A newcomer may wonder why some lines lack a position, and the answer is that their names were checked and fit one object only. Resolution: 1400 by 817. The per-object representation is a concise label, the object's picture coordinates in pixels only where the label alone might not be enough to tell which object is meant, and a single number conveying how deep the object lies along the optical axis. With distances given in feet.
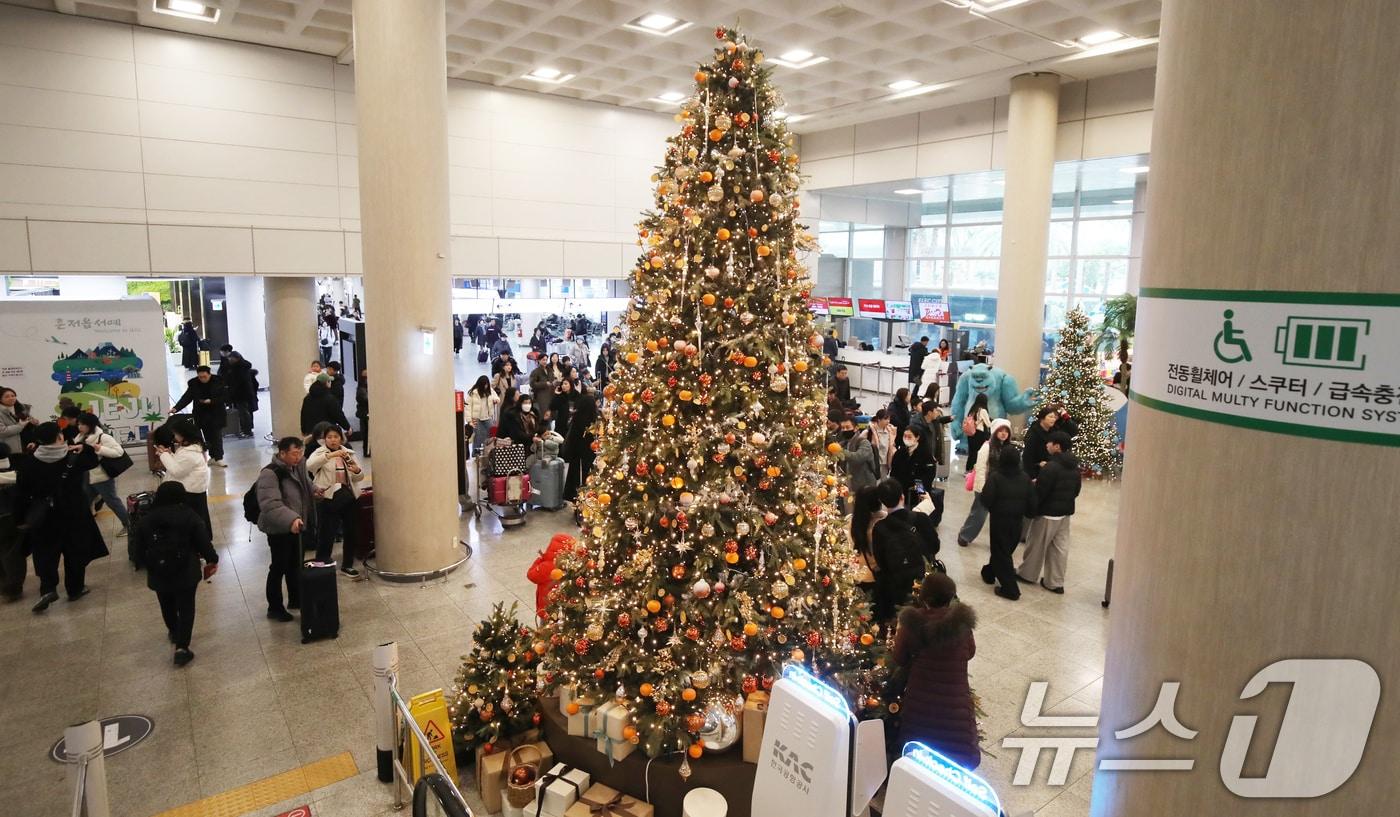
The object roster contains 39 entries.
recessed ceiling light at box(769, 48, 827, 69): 38.75
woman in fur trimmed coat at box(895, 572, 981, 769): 13.10
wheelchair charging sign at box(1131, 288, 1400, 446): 5.62
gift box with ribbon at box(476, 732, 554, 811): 14.67
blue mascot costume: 39.04
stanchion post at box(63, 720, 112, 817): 11.59
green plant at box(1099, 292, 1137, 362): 43.47
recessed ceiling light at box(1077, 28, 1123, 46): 35.17
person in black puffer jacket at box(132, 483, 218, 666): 18.93
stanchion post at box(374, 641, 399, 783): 14.84
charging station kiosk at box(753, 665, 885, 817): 8.51
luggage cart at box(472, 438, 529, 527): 32.01
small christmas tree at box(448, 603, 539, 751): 15.66
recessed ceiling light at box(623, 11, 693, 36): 34.42
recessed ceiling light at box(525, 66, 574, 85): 41.64
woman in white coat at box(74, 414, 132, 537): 25.29
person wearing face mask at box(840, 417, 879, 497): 28.22
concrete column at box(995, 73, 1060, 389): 41.93
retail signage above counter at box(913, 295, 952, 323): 63.82
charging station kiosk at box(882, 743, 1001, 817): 6.84
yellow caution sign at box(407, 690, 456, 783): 15.01
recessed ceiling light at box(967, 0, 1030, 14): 31.86
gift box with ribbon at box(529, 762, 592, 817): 13.55
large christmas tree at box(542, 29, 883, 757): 14.32
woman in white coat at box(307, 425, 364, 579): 25.03
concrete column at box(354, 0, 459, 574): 24.43
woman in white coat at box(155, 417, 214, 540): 22.20
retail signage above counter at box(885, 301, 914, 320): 67.26
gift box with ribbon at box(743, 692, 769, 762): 13.80
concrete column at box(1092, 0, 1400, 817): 5.69
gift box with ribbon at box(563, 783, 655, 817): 13.35
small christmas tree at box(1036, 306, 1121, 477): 39.50
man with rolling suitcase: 21.26
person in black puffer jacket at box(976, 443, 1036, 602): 24.18
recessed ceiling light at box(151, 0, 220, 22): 32.19
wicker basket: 14.06
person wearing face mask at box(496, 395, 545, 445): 33.53
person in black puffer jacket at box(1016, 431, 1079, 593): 24.58
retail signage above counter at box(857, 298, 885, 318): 69.15
